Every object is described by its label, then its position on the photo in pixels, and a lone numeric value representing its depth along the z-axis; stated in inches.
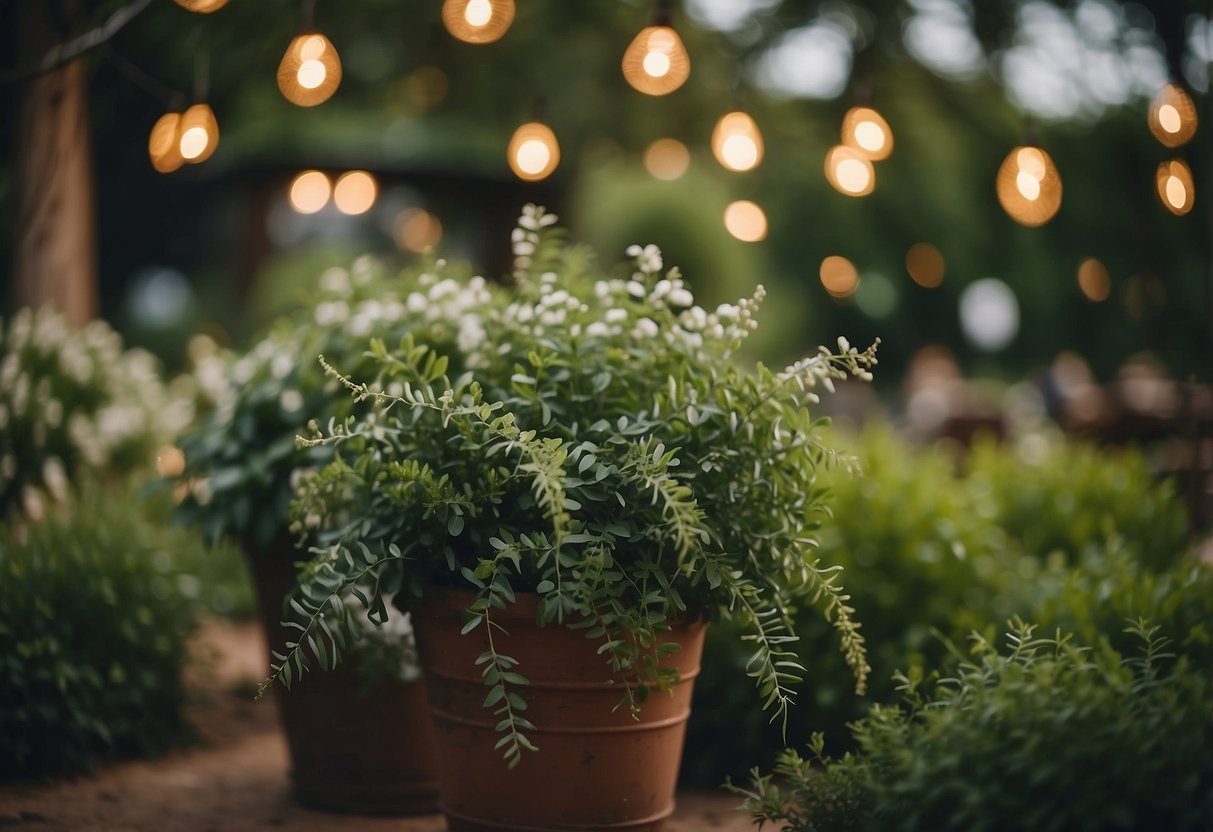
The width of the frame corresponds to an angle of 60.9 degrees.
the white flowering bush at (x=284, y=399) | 120.9
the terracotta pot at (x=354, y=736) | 122.0
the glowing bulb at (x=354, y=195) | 378.3
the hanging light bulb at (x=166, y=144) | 160.2
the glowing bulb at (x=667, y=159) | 387.9
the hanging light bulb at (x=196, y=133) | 150.8
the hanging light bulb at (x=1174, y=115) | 160.8
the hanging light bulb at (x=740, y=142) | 191.9
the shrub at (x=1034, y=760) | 73.0
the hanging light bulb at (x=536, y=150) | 185.6
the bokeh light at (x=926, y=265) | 751.1
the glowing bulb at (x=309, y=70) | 148.7
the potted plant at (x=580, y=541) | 91.4
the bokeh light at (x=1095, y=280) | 483.1
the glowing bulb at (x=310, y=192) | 377.4
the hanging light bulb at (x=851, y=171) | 207.6
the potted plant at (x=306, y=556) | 121.8
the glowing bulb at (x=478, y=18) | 160.2
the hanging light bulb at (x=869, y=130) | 191.3
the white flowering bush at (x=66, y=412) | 175.0
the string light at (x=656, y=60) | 158.4
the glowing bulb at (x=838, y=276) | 674.2
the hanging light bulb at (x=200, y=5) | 142.1
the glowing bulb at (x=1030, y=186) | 176.4
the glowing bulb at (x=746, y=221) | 265.9
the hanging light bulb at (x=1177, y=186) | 161.9
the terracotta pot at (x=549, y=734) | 96.2
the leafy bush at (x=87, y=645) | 127.6
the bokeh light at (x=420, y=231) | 536.4
